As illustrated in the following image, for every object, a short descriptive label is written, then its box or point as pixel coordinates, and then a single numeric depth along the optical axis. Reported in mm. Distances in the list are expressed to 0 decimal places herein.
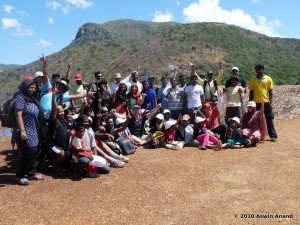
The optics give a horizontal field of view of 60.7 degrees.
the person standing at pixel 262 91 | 6457
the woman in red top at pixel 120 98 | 6278
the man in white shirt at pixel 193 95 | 6544
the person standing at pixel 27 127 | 4038
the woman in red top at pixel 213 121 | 6336
